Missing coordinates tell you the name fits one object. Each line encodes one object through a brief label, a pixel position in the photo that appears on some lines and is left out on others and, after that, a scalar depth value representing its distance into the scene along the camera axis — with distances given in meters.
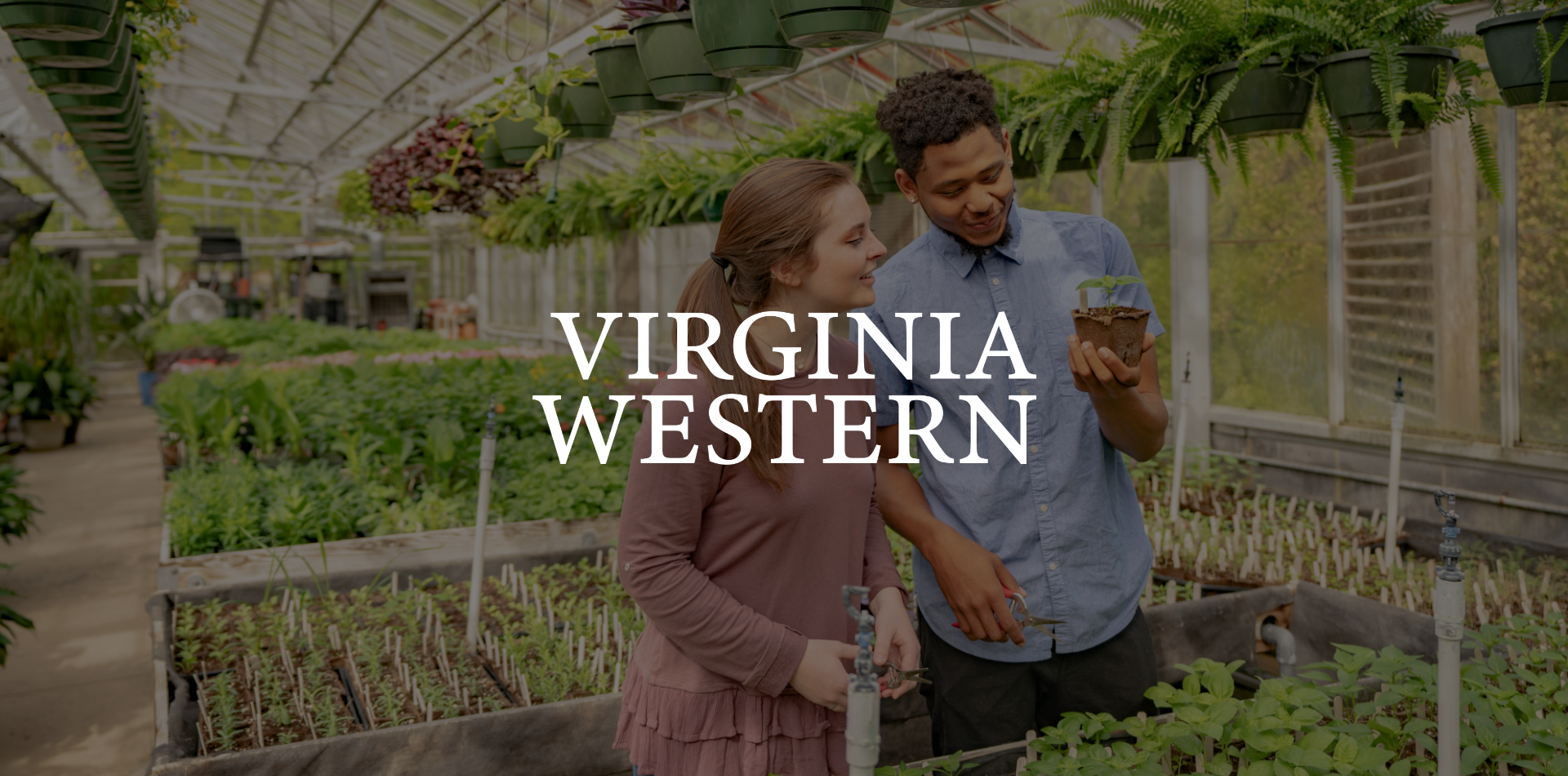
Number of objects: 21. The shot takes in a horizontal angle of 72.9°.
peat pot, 1.24
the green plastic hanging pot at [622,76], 2.15
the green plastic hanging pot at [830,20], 1.48
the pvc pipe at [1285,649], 2.46
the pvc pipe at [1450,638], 1.09
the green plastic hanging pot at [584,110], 2.67
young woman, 1.17
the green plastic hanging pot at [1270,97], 2.17
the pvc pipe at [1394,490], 2.99
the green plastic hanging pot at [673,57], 1.88
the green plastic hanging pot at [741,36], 1.65
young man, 1.44
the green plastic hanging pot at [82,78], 2.58
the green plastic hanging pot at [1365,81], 2.05
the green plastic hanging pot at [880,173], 3.14
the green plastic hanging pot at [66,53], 2.20
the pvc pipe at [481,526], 2.41
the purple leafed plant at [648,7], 1.89
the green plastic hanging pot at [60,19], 1.80
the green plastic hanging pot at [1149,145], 2.52
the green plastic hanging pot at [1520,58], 1.84
